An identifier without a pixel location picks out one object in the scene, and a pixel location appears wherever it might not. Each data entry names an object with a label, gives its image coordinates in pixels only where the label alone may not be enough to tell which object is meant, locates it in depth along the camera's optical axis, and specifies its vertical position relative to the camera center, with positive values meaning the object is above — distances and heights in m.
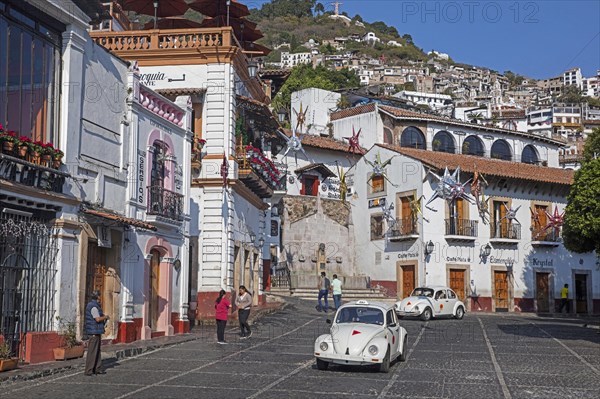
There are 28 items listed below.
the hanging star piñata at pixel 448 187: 40.16 +4.91
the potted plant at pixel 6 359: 13.70 -1.58
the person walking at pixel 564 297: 42.19 -1.06
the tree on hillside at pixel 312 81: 74.39 +22.38
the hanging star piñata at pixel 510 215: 42.78 +3.65
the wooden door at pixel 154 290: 21.73 -0.42
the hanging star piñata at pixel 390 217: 42.66 +3.53
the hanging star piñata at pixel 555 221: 42.32 +3.33
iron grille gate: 14.76 -0.05
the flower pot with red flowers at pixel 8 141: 14.59 +2.64
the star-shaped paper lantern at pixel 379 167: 43.80 +6.57
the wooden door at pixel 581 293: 44.62 -0.84
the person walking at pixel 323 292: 31.65 -0.64
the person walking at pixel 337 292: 30.84 -0.61
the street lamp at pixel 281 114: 36.56 +8.05
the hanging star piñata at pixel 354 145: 49.58 +8.91
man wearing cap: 14.38 -1.14
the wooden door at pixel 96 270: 18.30 +0.14
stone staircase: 38.84 -0.90
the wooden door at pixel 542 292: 43.31 -0.78
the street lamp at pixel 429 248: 40.17 +1.61
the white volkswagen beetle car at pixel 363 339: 15.24 -1.29
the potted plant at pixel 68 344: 15.84 -1.50
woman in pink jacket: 20.58 -1.18
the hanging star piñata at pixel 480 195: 41.47 +4.66
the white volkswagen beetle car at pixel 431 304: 30.75 -1.10
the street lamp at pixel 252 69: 29.28 +8.18
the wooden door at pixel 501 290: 42.03 -0.66
